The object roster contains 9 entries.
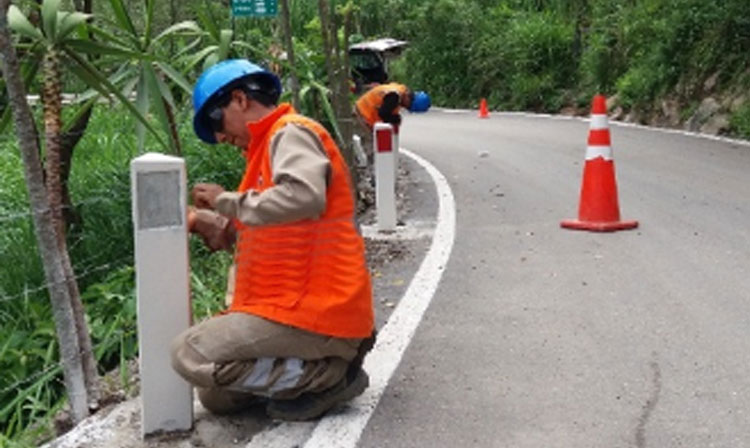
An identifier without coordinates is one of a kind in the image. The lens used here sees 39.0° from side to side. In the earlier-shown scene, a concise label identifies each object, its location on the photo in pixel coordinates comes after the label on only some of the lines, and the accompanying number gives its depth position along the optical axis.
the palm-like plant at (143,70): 4.74
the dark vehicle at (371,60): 17.12
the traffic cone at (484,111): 26.36
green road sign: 8.81
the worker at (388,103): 11.16
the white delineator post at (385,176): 8.89
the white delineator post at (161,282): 3.89
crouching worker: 4.00
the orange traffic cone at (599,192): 8.77
